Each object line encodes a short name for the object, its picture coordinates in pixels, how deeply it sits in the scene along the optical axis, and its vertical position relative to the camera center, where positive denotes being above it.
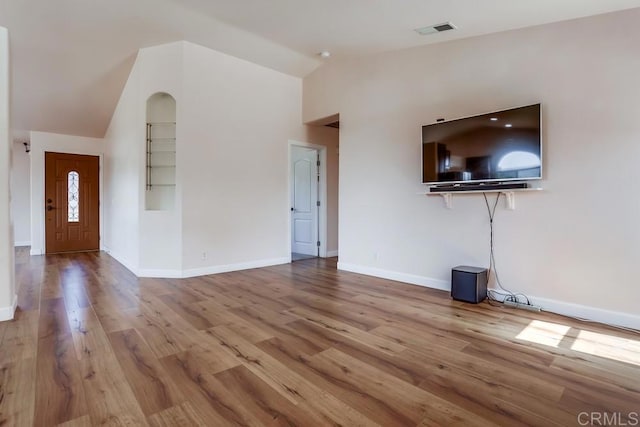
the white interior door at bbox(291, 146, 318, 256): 6.81 +0.19
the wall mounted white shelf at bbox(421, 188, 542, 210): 3.42 +0.18
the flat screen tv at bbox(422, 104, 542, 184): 3.24 +0.67
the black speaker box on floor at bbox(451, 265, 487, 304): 3.52 -0.81
